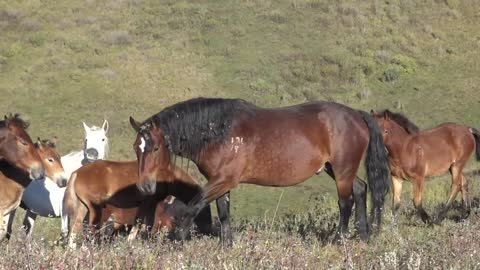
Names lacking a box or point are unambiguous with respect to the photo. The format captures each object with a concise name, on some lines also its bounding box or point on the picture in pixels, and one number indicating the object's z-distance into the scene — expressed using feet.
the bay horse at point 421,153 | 90.07
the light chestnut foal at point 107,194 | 63.26
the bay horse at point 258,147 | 53.88
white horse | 71.15
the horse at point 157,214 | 63.82
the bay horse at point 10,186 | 59.11
